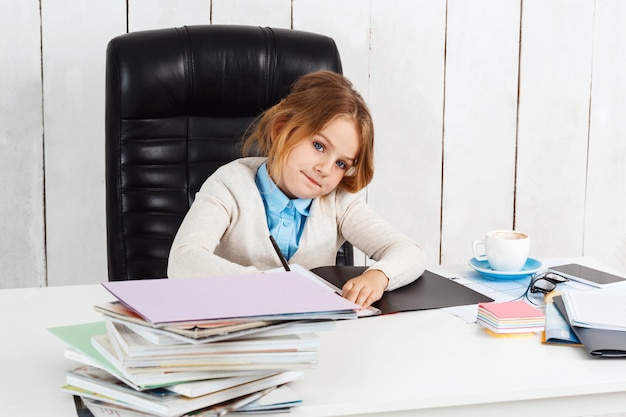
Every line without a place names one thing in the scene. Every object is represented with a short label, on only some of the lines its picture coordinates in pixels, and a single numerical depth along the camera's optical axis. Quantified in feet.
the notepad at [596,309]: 7.40
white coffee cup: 8.53
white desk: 6.69
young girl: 9.01
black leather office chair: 9.41
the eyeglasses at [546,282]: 8.19
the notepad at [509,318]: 7.41
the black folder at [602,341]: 7.13
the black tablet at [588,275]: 8.33
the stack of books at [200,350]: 6.46
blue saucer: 8.52
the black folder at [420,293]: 7.90
